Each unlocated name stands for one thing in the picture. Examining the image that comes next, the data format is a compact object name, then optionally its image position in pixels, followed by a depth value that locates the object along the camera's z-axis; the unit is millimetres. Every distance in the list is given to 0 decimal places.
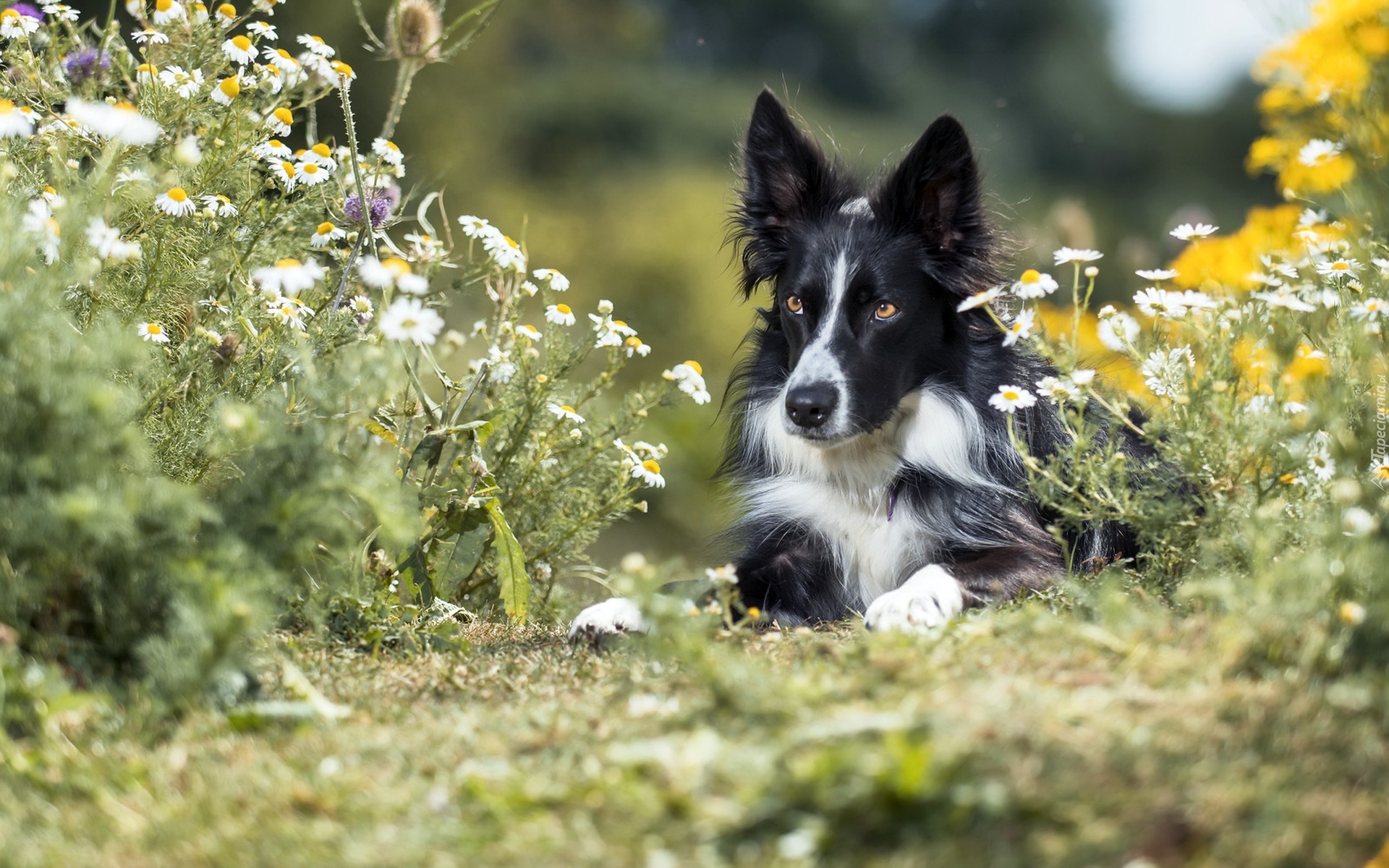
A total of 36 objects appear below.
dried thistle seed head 7195
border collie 7270
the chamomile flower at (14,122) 4980
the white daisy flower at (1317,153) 5703
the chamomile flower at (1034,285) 5793
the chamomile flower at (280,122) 6830
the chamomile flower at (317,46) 7020
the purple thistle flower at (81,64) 7215
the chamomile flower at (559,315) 6988
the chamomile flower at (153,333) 5977
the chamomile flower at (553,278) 7211
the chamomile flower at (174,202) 5914
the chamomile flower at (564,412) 7201
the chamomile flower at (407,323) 4652
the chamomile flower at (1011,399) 6172
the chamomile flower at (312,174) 6581
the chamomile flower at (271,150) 6758
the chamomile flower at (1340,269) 6461
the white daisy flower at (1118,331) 6066
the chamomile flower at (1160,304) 6270
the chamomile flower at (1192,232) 6539
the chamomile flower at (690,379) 7262
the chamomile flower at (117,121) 4512
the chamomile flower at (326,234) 6914
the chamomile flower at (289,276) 4758
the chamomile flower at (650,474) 7340
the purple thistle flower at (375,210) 7199
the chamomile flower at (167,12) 6945
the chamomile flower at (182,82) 6578
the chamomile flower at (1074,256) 5883
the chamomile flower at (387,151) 7000
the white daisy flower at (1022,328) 5918
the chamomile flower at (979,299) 6027
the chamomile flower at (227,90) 6452
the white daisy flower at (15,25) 6641
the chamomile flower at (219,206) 6492
